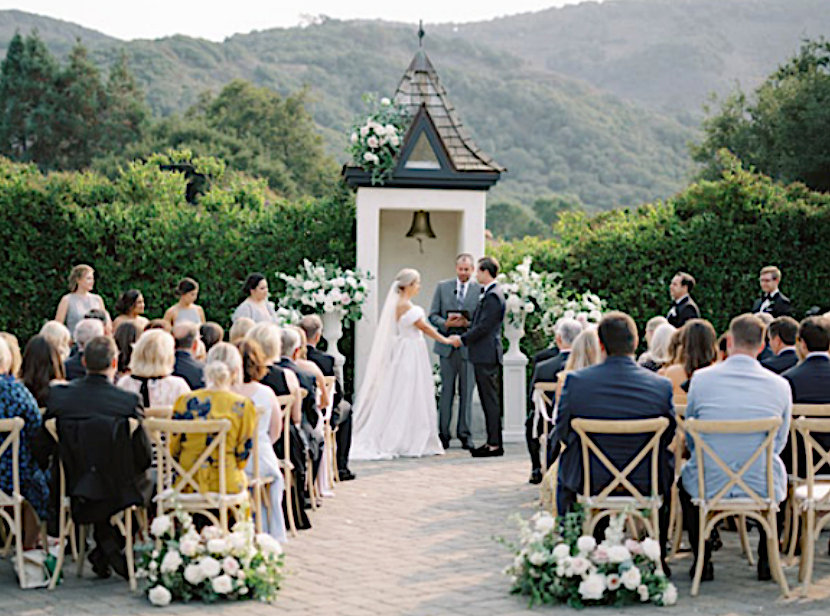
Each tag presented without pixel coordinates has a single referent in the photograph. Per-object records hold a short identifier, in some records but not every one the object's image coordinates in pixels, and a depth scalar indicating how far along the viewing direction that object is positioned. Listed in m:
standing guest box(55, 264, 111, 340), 11.35
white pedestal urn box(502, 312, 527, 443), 12.97
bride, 11.84
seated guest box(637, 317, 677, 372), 8.52
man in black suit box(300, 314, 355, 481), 9.84
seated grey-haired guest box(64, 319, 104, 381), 8.33
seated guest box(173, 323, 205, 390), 7.87
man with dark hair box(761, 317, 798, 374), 8.10
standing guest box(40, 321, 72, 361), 8.09
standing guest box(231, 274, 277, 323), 11.54
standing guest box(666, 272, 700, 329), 11.66
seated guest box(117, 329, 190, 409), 7.18
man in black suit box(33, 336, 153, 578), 6.56
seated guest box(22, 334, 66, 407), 7.11
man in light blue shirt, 6.52
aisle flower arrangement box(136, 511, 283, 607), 6.30
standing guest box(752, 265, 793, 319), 12.03
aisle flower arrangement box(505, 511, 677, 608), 6.16
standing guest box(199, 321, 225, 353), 8.89
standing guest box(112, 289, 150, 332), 10.20
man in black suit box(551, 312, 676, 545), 6.50
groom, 11.66
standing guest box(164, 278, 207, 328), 11.34
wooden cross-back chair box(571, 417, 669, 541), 6.35
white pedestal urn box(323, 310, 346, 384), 13.09
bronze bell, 14.21
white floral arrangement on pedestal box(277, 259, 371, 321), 12.87
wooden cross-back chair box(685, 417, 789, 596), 6.41
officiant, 12.21
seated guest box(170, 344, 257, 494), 6.75
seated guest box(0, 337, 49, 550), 6.74
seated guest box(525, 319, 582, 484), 9.28
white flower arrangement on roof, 13.41
